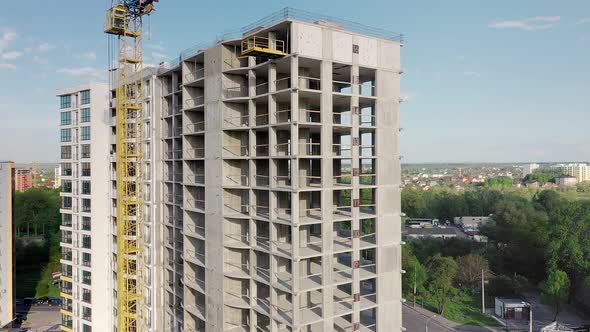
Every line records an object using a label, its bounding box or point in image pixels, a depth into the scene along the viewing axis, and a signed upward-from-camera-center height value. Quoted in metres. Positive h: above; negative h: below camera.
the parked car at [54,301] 74.89 -26.07
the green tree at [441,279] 62.72 -18.92
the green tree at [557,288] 55.78 -17.80
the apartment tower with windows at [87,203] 44.06 -4.39
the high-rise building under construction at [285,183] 24.44 -1.40
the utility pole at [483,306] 61.21 -22.15
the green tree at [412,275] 66.56 -18.93
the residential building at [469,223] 112.31 -17.74
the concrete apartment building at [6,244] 55.72 -11.31
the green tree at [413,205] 129.12 -13.81
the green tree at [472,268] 68.19 -18.19
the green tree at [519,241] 72.50 -15.48
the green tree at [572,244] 59.42 -12.67
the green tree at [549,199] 105.02 -10.27
